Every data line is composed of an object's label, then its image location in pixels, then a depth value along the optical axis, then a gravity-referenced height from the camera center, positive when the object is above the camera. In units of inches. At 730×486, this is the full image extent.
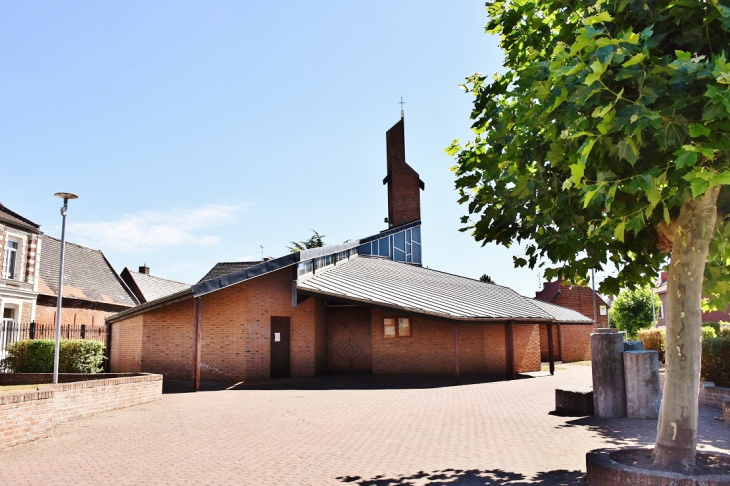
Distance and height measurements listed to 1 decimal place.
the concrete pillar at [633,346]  467.2 -23.2
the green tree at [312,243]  2474.4 +361.6
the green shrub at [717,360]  493.7 -38.7
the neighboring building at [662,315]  1484.4 +8.3
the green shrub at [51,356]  677.3 -39.7
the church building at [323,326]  733.3 -5.9
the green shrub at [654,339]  685.3 -26.2
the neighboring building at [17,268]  965.2 +104.7
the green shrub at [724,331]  683.4 -16.3
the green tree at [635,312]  1688.0 +20.6
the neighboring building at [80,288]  1112.2 +82.4
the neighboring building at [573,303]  1229.1 +53.7
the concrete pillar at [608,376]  435.2 -45.3
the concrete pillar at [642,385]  420.5 -51.2
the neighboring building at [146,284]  1565.0 +118.8
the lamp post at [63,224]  507.2 +95.8
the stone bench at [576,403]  448.8 -68.6
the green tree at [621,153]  161.9 +58.5
